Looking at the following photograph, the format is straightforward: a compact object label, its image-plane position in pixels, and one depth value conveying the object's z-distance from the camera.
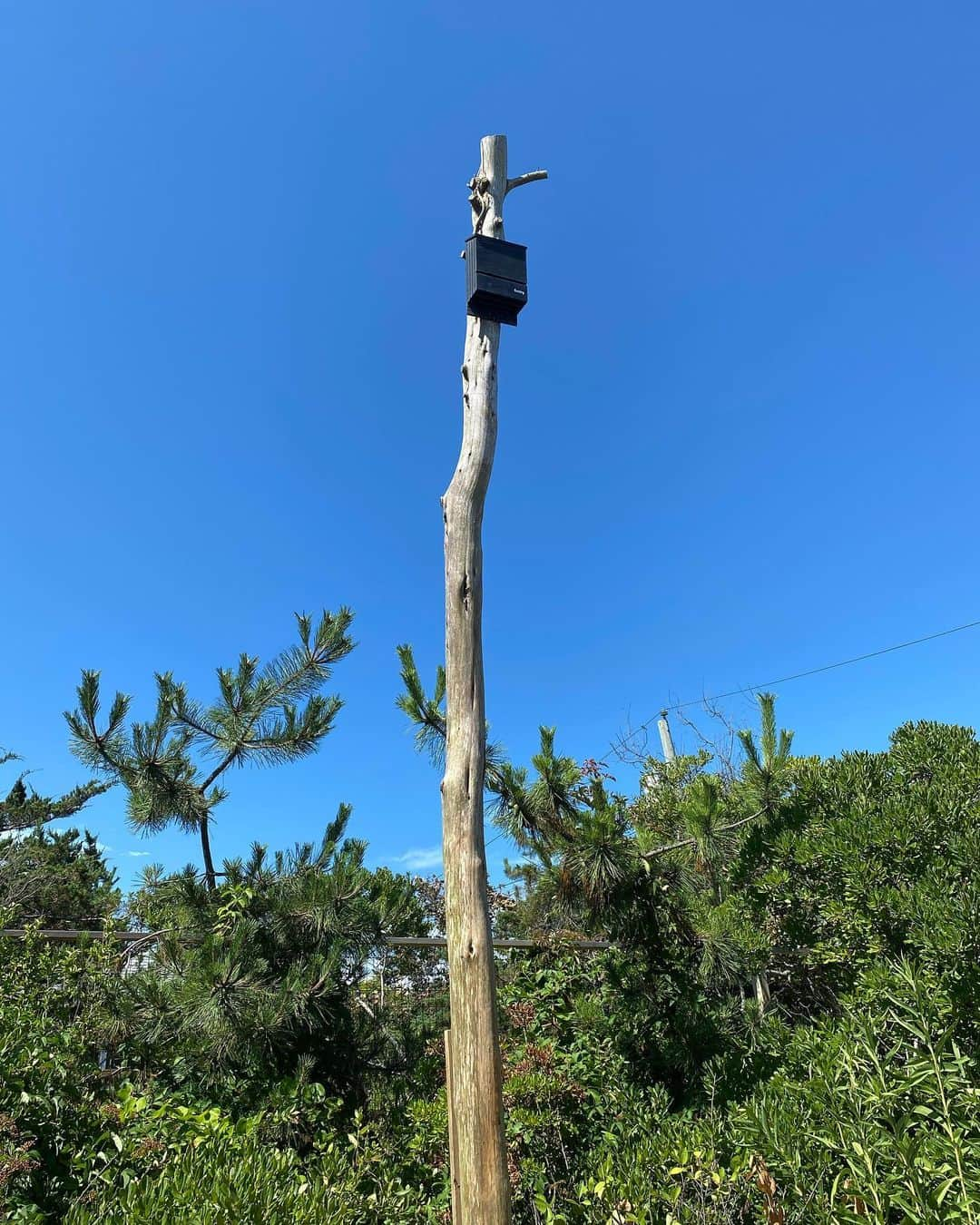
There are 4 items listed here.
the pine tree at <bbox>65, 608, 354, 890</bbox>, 3.28
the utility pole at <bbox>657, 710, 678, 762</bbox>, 10.33
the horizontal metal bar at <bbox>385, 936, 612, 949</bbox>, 3.66
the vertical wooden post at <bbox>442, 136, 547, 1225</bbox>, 1.70
